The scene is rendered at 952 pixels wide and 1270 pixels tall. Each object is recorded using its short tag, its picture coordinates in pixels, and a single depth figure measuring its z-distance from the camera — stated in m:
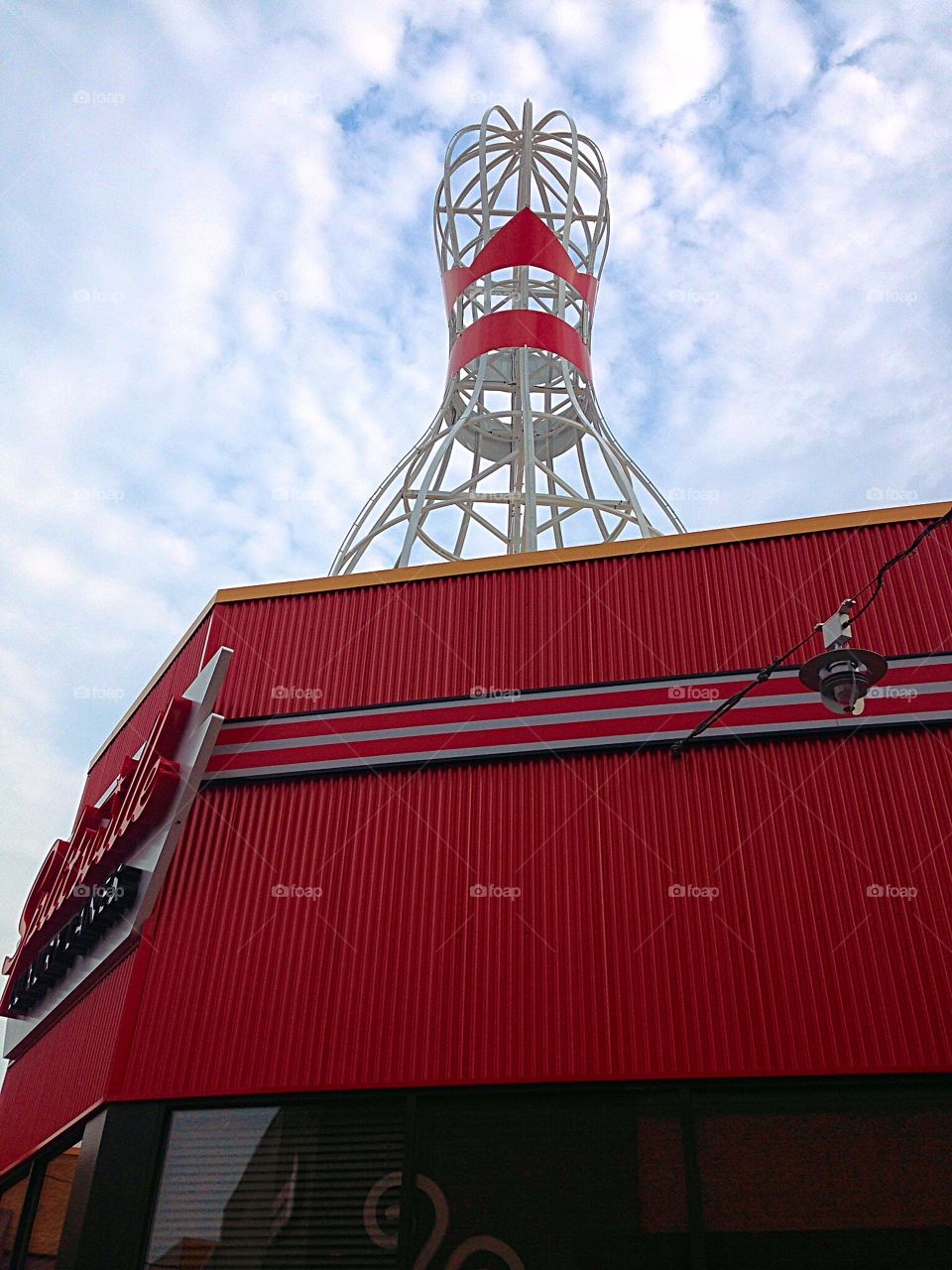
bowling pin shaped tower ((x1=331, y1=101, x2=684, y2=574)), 21.83
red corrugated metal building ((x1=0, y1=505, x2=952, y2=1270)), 10.93
